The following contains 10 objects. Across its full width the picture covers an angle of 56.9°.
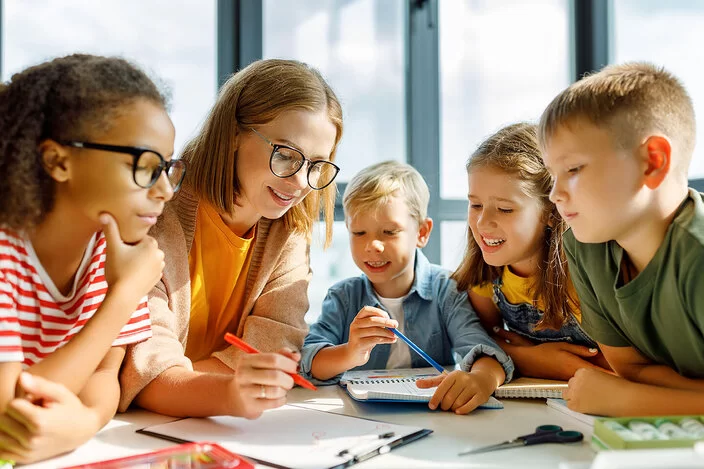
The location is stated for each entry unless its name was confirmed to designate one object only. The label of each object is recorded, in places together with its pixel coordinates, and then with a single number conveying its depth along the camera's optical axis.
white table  0.77
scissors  0.82
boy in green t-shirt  0.93
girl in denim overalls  1.32
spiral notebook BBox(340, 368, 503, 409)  1.05
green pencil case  0.73
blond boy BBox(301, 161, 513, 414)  1.51
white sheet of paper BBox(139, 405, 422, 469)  0.79
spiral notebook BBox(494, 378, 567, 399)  1.11
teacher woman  1.16
